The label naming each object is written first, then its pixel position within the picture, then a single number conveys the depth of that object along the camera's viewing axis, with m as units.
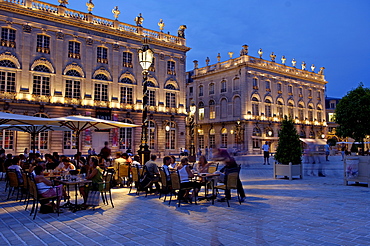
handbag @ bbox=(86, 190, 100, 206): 7.61
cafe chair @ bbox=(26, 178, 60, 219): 6.84
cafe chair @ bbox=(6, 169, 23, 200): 8.66
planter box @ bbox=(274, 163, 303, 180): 13.45
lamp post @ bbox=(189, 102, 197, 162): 25.14
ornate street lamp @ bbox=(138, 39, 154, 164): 11.75
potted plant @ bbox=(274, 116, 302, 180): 13.43
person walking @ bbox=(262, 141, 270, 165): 23.30
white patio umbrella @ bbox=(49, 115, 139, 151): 11.59
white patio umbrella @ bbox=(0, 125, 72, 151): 15.33
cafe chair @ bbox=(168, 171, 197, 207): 8.16
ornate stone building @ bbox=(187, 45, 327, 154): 42.69
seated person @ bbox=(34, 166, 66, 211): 6.92
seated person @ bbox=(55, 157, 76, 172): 9.84
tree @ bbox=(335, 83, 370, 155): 25.14
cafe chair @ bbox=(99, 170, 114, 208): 7.84
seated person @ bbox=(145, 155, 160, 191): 9.66
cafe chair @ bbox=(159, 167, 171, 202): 8.95
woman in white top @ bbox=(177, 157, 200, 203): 8.26
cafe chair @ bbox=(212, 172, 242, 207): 8.10
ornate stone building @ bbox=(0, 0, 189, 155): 25.77
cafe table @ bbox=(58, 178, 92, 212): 7.36
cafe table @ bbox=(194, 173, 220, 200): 8.50
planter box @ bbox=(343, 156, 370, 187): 11.16
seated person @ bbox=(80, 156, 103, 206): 7.71
